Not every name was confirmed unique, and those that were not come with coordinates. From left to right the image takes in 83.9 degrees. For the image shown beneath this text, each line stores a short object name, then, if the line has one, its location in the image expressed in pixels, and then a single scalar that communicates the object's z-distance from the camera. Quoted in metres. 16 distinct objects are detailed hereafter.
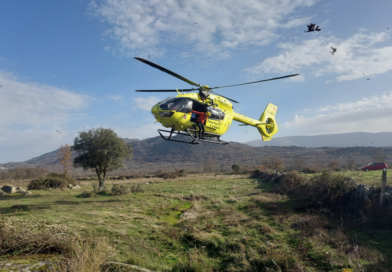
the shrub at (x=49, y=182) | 26.03
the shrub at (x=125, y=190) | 22.88
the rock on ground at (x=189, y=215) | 14.03
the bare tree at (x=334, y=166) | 43.76
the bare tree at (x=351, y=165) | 46.23
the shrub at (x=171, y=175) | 49.47
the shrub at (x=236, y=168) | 55.41
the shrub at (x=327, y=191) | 13.85
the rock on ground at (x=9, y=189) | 22.22
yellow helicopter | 13.02
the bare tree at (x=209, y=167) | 76.40
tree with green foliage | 24.73
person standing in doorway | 14.29
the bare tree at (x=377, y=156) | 62.75
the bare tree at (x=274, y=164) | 51.85
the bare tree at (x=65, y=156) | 51.16
